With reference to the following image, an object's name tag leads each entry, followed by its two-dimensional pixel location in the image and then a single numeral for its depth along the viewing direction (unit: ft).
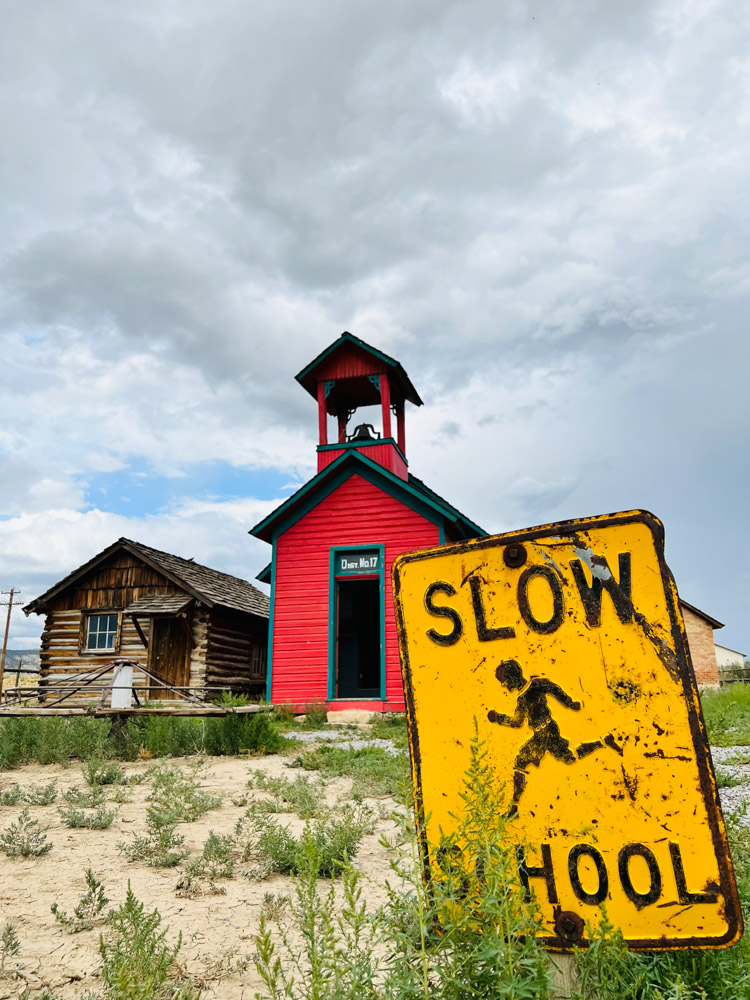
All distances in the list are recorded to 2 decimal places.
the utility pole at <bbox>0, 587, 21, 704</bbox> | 60.01
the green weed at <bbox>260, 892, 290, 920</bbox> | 10.32
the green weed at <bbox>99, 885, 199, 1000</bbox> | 6.27
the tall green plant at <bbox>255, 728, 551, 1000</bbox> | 4.81
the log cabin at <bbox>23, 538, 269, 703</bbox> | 59.67
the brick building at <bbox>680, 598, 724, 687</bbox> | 108.17
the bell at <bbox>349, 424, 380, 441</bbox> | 50.19
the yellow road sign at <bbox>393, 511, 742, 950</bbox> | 5.42
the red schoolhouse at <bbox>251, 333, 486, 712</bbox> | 44.27
